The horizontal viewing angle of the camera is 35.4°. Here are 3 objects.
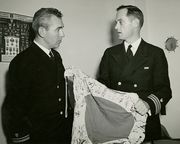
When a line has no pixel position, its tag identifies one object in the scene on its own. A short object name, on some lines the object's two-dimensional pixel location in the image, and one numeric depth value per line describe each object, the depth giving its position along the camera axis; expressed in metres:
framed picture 2.26
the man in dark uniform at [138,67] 2.15
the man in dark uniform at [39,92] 1.98
